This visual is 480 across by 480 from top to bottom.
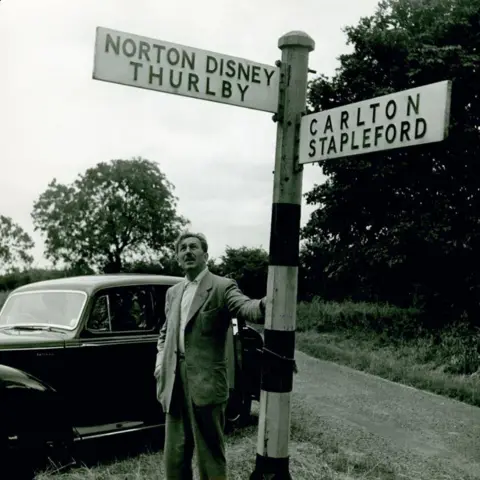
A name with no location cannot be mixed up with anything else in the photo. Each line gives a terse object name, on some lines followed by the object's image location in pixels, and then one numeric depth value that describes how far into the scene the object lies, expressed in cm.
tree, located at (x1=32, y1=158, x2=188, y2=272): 5466
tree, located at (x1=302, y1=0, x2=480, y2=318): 1741
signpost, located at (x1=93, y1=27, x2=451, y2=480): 343
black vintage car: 603
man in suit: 405
